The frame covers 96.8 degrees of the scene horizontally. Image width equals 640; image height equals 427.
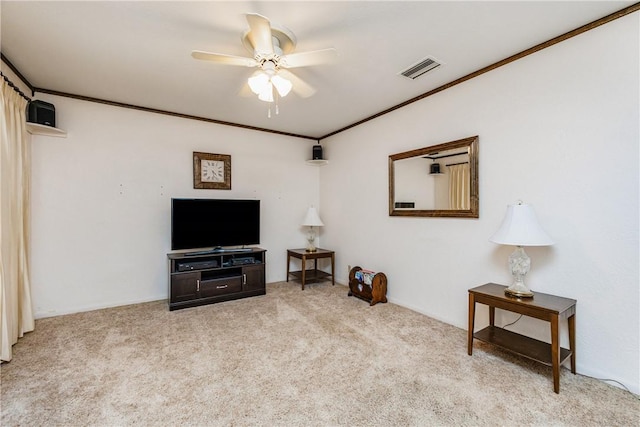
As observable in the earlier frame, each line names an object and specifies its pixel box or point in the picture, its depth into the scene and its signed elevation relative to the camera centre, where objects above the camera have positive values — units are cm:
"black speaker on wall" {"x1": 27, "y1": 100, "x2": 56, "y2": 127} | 285 +100
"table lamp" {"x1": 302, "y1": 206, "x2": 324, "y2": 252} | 459 -18
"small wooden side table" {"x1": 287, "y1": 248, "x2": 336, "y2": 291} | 430 -86
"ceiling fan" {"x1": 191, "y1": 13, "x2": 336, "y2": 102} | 193 +108
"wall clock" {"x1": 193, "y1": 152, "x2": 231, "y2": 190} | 401 +57
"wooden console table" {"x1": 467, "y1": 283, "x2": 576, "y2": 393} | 186 -83
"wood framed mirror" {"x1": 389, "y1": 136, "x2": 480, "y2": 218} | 277 +31
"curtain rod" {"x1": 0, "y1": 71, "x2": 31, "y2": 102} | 238 +111
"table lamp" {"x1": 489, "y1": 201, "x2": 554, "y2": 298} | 205 -21
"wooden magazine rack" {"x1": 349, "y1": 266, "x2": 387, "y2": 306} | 358 -99
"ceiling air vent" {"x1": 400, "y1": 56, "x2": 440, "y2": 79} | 253 +132
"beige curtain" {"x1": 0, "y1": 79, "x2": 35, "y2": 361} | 226 -10
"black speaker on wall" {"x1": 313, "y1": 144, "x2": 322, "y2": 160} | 486 +97
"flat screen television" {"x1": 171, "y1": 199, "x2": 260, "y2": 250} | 363 -18
